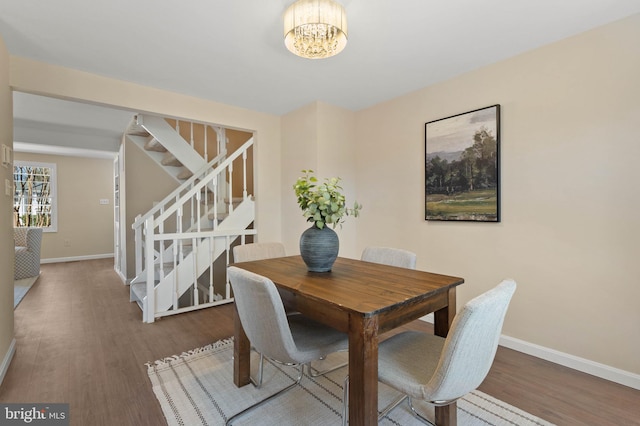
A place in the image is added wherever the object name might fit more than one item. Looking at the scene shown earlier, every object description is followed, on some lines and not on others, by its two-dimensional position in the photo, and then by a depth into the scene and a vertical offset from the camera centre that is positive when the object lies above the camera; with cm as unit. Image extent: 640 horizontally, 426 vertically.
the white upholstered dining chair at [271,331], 126 -56
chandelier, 150 +95
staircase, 298 -25
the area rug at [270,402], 154 -111
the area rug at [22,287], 368 -111
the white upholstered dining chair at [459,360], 99 -56
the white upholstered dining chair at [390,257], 194 -34
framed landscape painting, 237 +35
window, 598 +26
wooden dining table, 109 -41
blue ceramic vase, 168 -23
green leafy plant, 168 +2
